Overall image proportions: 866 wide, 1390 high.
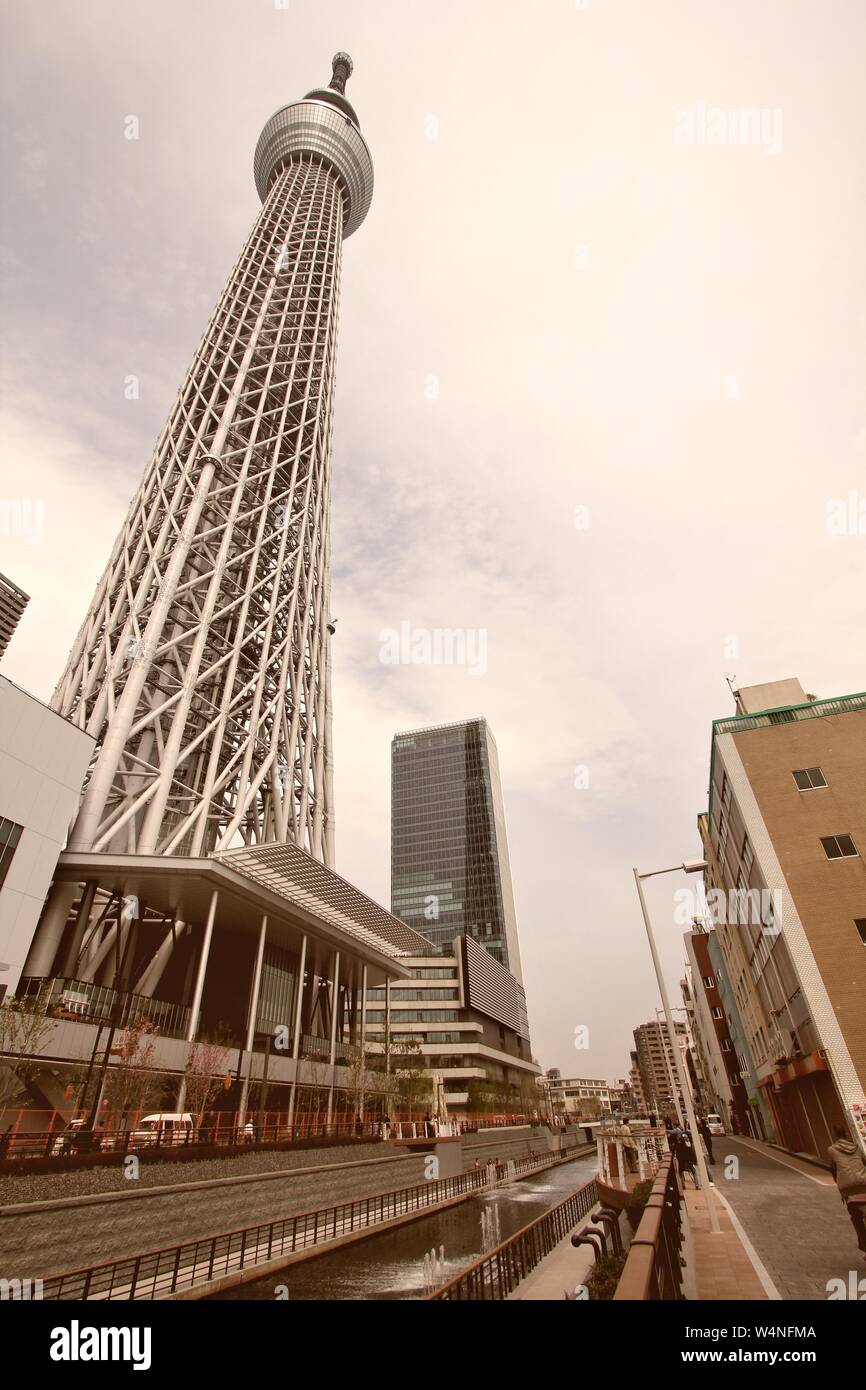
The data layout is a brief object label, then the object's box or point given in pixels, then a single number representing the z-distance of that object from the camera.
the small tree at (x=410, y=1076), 57.59
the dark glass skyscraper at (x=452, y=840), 137.38
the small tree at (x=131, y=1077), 24.42
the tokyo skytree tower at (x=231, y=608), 44.19
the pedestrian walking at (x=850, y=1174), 8.95
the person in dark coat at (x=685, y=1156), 23.54
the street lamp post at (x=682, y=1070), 14.49
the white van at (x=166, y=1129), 19.86
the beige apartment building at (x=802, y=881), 25.34
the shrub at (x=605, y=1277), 9.61
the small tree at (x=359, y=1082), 43.00
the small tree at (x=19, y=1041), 22.34
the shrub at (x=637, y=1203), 13.94
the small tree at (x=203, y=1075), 28.25
